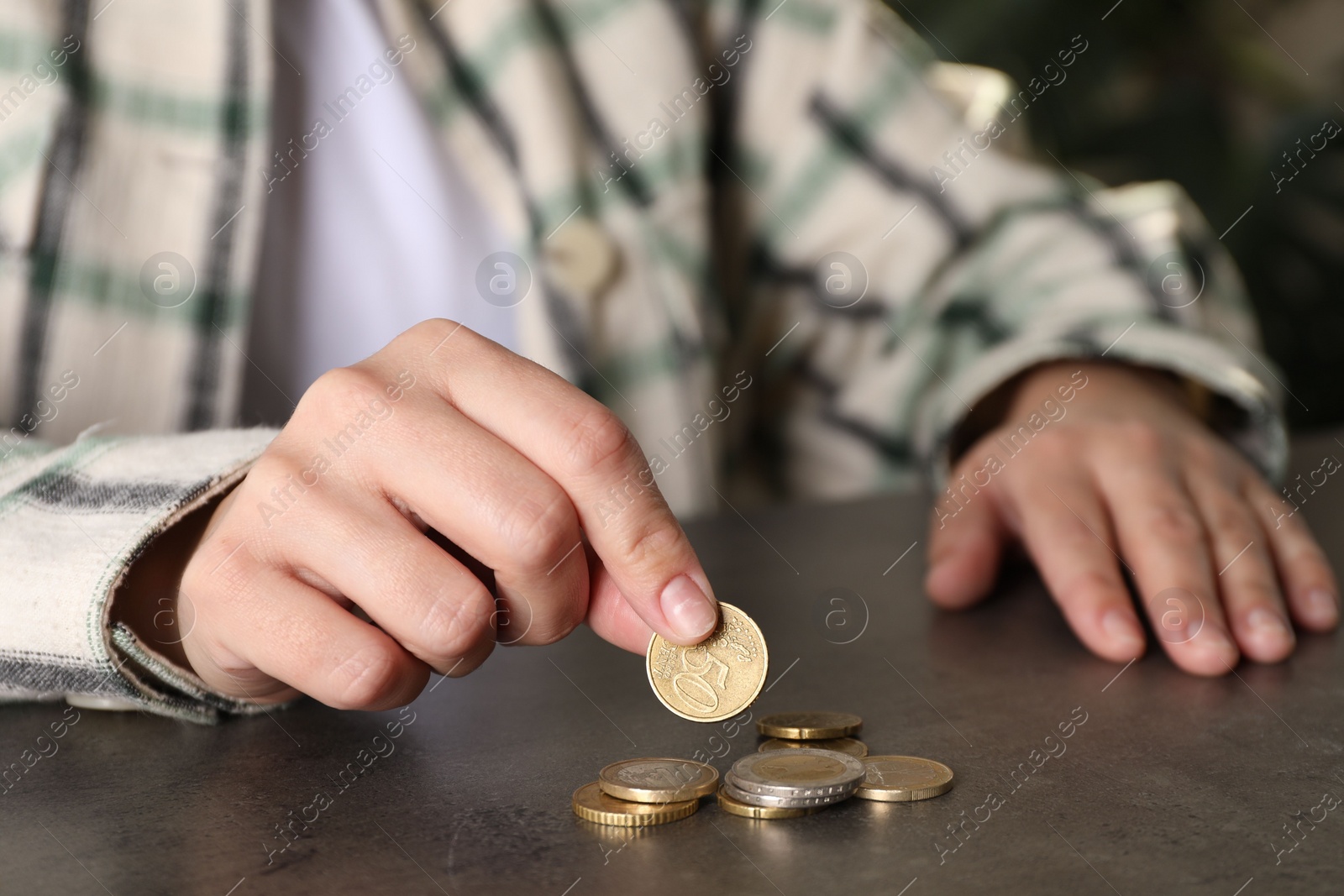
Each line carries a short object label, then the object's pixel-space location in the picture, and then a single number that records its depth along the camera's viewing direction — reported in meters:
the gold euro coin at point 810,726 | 0.57
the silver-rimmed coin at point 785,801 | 0.53
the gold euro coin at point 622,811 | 0.52
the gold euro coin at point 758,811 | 0.53
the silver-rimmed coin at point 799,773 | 0.53
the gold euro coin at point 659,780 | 0.53
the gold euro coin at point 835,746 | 0.56
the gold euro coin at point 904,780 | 0.53
